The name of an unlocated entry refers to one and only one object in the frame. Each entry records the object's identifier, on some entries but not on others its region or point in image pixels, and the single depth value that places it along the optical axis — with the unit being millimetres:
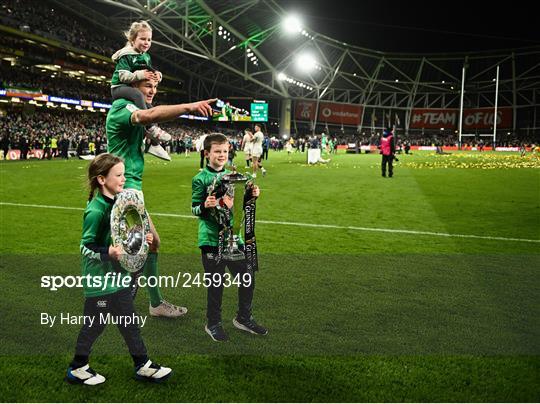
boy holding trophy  3916
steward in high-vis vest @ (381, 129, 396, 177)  19241
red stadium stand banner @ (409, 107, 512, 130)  79875
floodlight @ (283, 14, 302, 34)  58281
